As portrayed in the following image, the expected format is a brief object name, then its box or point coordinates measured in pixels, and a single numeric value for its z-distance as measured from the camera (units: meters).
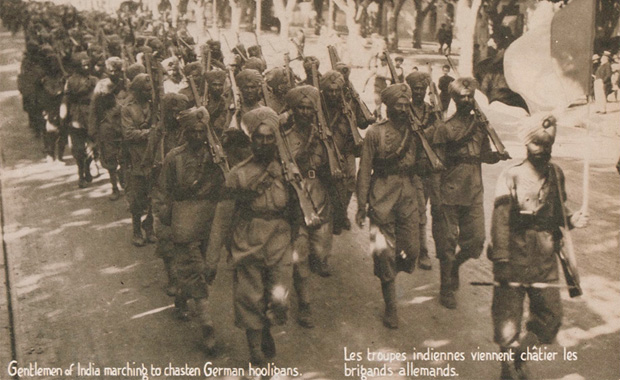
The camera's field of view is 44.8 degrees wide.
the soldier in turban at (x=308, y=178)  6.87
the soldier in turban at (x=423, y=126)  7.91
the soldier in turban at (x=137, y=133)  8.69
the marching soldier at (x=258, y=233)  5.73
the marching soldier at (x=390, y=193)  6.75
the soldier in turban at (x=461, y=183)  7.16
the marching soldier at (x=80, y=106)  11.54
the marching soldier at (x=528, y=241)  5.46
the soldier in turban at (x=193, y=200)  6.38
